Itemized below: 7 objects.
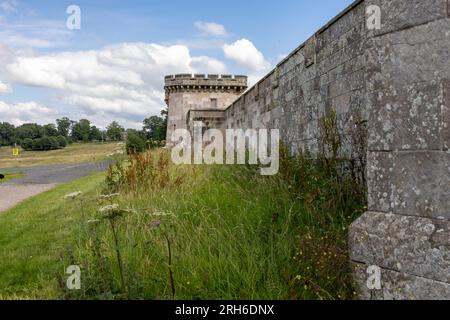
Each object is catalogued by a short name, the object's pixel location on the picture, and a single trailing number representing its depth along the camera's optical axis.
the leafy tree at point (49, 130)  74.34
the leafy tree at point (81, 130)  81.00
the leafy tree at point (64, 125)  85.49
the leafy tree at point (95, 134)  79.38
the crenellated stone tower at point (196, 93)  31.75
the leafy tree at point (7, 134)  75.07
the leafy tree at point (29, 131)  73.31
